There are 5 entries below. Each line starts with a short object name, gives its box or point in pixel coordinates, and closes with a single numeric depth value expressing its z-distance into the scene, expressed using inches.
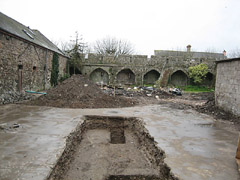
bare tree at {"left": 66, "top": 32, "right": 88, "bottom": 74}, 914.7
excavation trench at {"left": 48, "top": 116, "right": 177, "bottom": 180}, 153.9
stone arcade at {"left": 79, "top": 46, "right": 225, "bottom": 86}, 912.3
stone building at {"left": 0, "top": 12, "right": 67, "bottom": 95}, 389.3
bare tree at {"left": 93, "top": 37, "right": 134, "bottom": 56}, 1526.6
